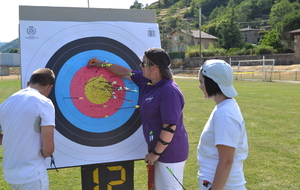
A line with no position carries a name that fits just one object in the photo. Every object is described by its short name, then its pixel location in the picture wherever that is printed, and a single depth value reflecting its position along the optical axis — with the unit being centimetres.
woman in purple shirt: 212
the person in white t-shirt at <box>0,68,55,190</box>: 183
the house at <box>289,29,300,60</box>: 3494
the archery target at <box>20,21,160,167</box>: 254
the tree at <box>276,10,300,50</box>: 4072
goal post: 2614
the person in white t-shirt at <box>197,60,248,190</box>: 161
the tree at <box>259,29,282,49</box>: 4699
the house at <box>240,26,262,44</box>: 8529
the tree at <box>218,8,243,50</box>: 5244
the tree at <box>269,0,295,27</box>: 6962
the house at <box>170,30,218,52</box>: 6769
